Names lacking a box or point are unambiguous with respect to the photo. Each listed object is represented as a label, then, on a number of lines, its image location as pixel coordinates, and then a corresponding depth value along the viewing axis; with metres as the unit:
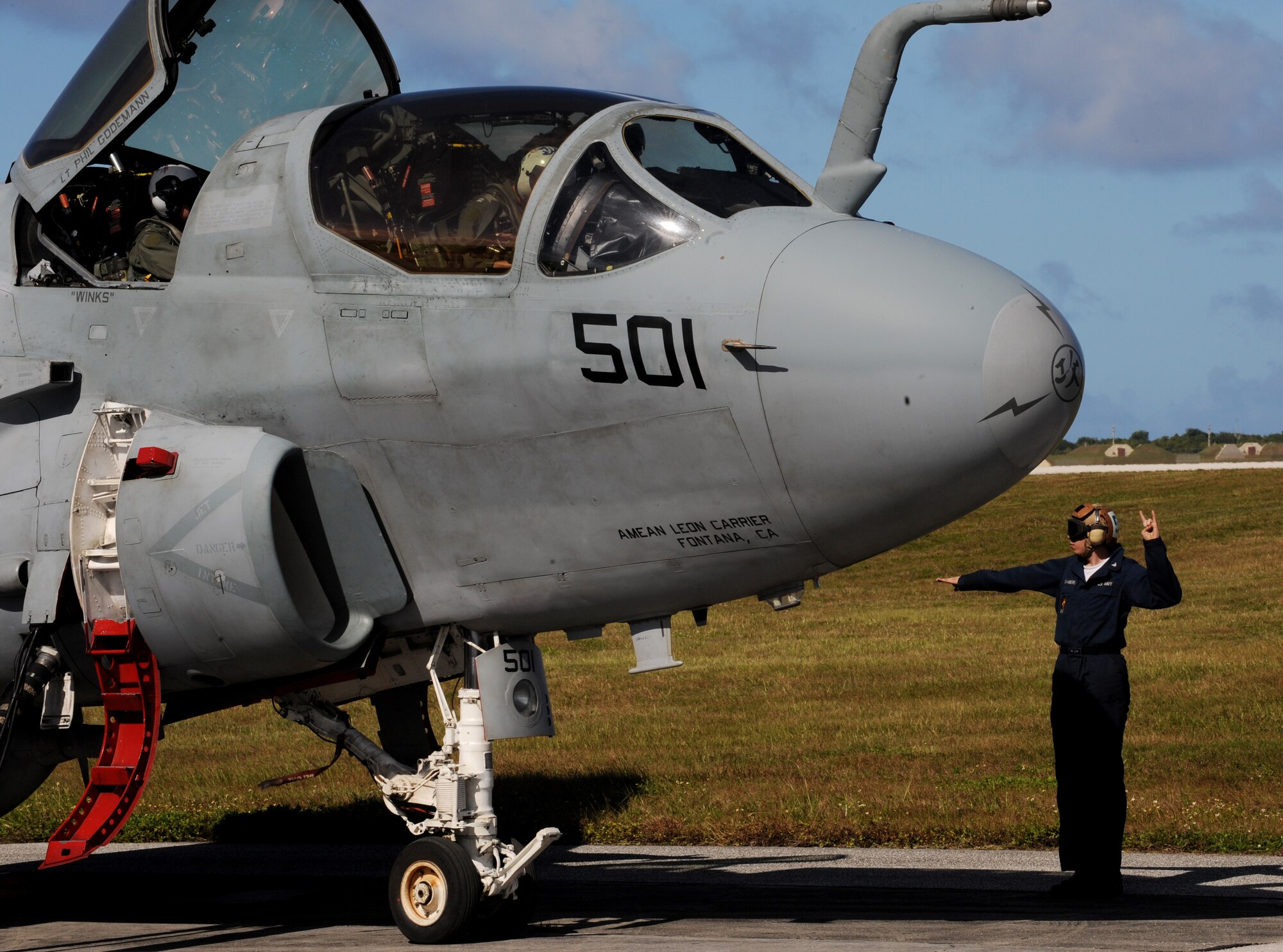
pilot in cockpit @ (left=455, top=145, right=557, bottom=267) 14.81
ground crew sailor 18.25
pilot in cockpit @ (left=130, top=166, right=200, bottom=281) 17.31
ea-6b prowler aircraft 13.53
